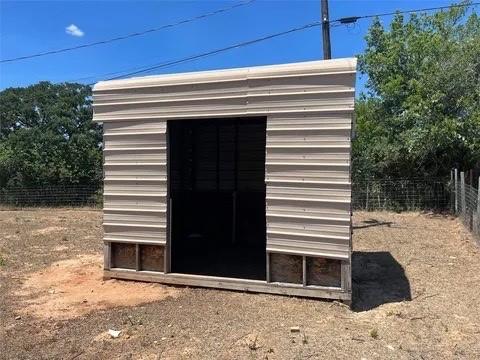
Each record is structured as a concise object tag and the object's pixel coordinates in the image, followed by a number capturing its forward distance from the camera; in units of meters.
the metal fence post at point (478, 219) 10.32
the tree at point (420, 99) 14.87
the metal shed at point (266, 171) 6.54
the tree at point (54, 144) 21.83
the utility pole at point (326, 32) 13.16
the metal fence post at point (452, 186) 15.32
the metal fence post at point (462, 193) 13.08
